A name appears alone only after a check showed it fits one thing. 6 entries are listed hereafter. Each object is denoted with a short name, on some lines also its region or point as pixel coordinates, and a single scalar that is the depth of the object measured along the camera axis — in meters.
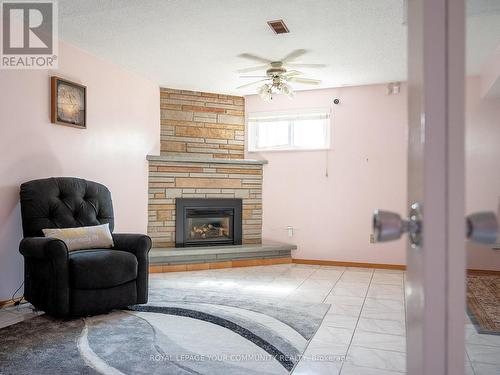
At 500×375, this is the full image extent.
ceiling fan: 4.06
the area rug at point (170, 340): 2.04
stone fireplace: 5.08
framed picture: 3.59
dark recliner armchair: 2.69
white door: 0.51
